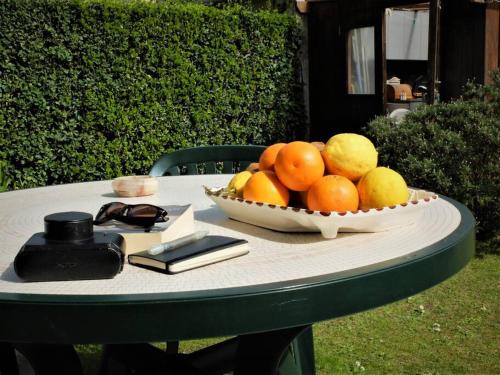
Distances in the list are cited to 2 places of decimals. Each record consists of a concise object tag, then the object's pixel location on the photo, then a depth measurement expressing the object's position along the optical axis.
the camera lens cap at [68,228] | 1.12
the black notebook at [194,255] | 1.16
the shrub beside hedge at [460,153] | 4.87
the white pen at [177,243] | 1.22
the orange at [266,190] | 1.48
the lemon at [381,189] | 1.41
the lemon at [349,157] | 1.47
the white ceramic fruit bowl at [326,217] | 1.34
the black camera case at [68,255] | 1.09
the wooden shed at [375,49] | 7.51
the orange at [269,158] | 1.62
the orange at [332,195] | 1.37
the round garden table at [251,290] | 0.98
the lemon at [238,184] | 1.61
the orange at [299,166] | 1.44
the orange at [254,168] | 1.71
